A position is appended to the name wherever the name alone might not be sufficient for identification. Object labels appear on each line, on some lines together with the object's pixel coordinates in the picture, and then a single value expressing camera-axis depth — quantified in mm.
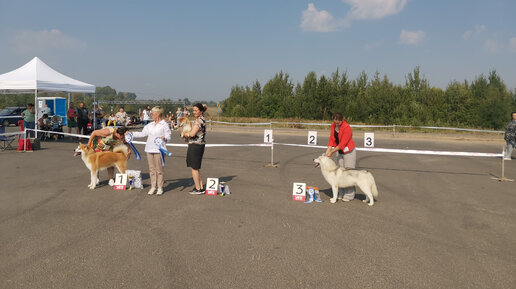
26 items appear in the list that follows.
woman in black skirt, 7371
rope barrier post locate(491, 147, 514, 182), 9992
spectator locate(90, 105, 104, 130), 22353
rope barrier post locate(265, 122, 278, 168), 11814
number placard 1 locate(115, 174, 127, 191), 8297
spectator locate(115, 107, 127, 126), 23422
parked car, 30473
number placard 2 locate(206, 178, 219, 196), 8023
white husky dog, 7145
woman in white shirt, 7516
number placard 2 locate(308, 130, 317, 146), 11855
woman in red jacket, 7602
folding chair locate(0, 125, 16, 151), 15005
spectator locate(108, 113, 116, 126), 22381
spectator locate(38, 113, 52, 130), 18156
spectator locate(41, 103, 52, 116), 19203
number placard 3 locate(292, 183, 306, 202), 7629
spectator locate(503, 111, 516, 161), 12788
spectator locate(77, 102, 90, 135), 18281
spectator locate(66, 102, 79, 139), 19078
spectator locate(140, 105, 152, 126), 28859
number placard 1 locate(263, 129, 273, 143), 12179
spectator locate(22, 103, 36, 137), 16778
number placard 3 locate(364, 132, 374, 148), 11952
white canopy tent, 16203
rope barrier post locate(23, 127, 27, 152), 14539
